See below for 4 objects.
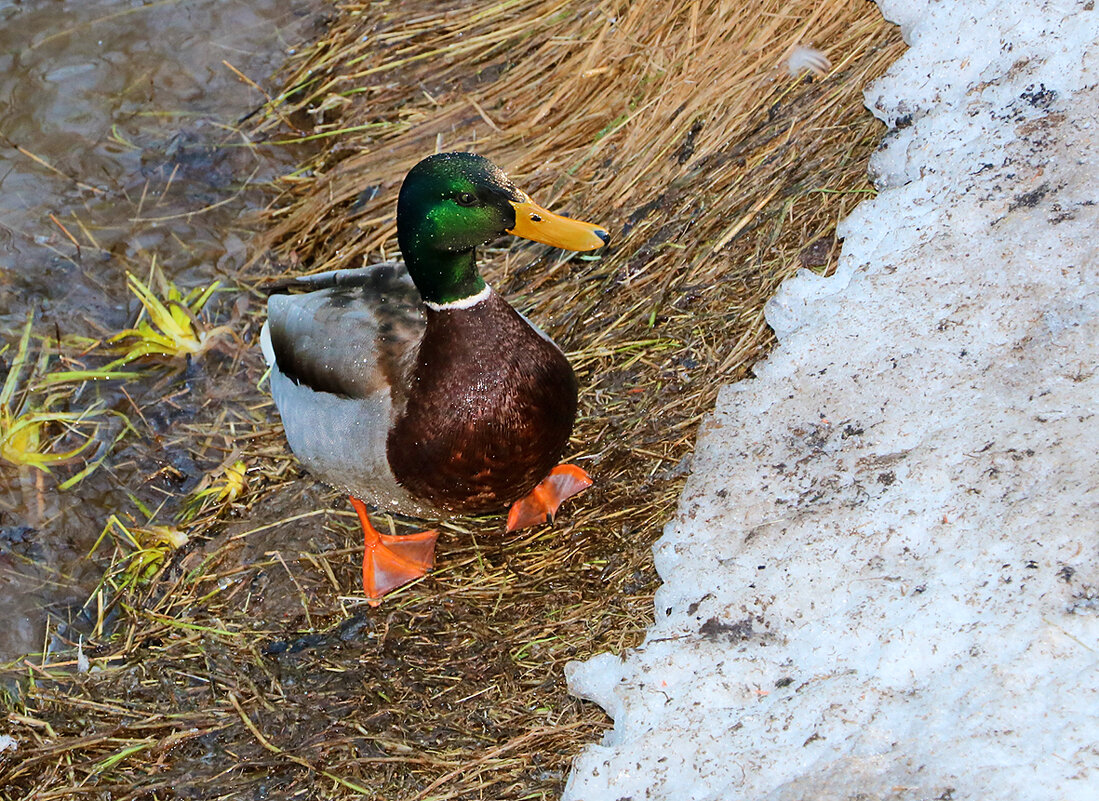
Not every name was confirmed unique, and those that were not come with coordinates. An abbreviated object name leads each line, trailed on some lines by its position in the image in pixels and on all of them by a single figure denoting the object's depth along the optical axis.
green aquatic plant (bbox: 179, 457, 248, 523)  7.61
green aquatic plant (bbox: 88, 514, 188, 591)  7.35
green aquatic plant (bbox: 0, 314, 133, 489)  8.05
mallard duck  6.02
